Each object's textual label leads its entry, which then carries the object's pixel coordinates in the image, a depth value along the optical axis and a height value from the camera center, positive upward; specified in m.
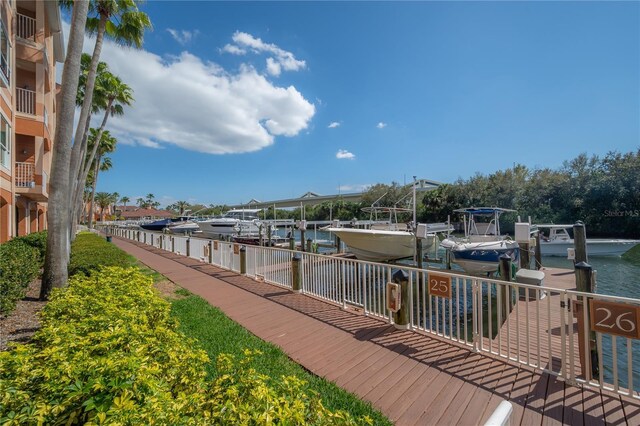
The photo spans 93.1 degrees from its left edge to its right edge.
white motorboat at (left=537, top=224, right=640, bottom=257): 19.66 -2.31
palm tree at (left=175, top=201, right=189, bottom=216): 103.49 +4.66
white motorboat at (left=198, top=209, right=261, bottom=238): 30.68 -0.96
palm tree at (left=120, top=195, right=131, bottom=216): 110.20 +7.12
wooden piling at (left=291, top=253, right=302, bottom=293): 7.90 -1.49
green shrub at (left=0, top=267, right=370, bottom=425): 1.52 -0.95
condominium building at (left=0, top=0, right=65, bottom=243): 12.06 +5.33
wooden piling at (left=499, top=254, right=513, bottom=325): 6.97 -1.25
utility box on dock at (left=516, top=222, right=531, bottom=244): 9.19 -0.63
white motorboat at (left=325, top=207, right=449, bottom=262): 15.48 -1.48
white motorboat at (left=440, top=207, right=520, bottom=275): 12.94 -1.57
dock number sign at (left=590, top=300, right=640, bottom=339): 3.10 -1.14
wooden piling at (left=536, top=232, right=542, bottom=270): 11.99 -1.65
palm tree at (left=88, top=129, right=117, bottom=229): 30.26 +8.11
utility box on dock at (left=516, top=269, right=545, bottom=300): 6.61 -1.43
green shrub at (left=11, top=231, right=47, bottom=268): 11.19 -0.77
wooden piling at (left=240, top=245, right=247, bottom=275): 10.13 -1.44
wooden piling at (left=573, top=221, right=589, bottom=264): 6.05 -0.61
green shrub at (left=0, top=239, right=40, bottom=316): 4.78 -0.98
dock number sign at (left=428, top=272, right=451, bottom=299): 4.76 -1.14
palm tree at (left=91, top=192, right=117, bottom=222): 83.06 +5.59
